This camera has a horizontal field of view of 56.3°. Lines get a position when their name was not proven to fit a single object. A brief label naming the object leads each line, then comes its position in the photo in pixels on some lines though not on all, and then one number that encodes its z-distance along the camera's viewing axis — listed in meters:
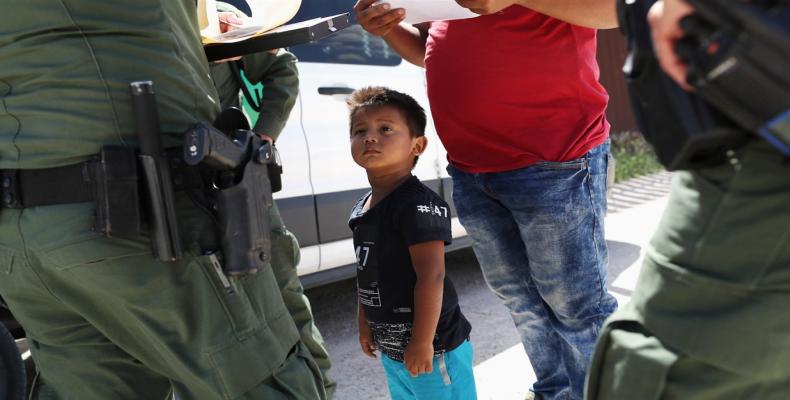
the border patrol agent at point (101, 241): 1.45
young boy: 2.10
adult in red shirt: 2.14
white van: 3.59
